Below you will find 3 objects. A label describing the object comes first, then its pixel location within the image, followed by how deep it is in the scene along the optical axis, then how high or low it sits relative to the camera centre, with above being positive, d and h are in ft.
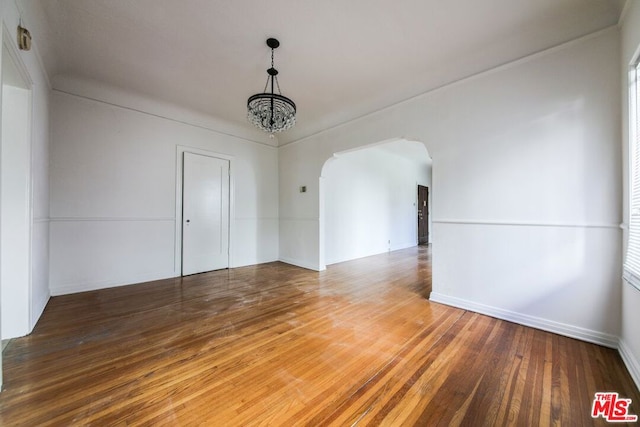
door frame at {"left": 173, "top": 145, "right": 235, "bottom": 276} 13.60 +0.15
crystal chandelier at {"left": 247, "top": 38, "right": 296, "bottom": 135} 8.68 +3.74
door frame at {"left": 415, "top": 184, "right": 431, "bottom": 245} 26.86 +0.56
